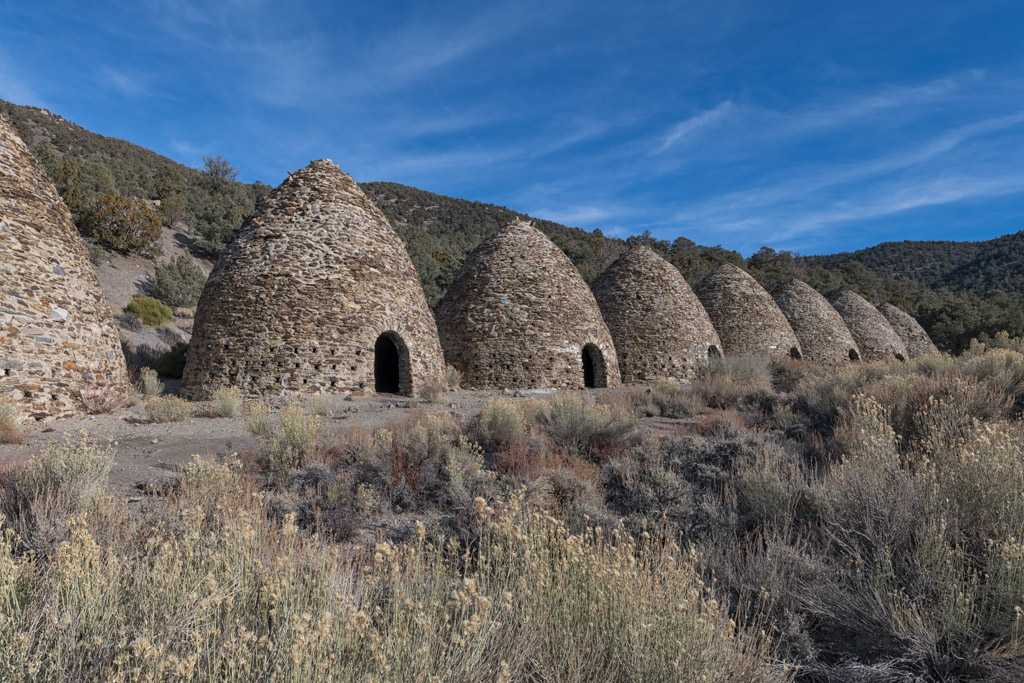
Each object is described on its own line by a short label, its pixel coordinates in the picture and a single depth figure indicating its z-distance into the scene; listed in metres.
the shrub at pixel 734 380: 9.89
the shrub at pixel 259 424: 7.06
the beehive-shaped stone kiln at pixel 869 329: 25.44
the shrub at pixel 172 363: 14.38
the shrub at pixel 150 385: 10.58
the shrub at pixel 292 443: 5.71
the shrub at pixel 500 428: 6.59
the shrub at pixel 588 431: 6.51
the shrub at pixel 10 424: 6.39
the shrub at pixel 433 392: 10.73
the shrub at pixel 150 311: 19.45
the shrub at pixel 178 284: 23.22
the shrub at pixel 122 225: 24.72
